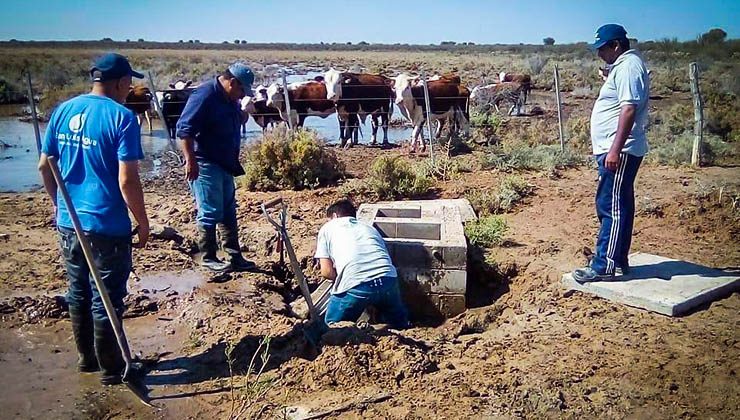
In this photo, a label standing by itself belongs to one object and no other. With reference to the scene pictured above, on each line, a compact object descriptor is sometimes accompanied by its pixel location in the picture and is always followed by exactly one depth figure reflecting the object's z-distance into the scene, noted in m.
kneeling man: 5.03
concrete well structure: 6.12
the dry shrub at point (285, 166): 9.89
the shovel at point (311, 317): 4.57
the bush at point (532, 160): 10.28
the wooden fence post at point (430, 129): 10.69
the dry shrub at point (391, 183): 8.94
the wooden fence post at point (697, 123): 10.29
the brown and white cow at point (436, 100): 14.82
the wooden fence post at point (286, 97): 12.26
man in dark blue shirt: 5.64
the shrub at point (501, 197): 8.30
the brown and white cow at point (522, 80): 22.27
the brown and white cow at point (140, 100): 18.08
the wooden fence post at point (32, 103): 9.05
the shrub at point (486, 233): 6.88
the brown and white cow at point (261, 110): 17.11
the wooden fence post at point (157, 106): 11.78
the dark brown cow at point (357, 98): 16.05
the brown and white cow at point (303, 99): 16.41
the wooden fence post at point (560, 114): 11.09
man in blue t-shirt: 3.83
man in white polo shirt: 4.62
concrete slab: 4.77
